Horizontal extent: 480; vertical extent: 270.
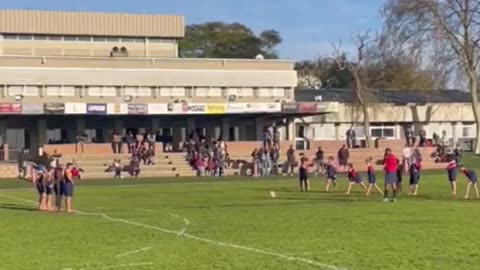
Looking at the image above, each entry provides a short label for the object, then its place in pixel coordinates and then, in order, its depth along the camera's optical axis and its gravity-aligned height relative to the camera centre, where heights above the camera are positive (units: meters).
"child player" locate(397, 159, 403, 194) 32.25 -1.02
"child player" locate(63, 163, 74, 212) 28.91 -1.20
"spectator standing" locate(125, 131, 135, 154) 58.31 +0.40
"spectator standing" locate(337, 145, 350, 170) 56.92 -0.64
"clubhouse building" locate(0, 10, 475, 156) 67.75 +4.44
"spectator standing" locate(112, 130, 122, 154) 59.61 +0.28
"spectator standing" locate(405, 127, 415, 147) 68.22 +0.82
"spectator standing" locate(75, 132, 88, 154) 58.66 +0.60
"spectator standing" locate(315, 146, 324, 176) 56.81 -0.96
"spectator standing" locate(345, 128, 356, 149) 70.79 +0.68
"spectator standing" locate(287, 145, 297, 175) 57.25 -0.88
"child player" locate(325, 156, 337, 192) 38.22 -1.09
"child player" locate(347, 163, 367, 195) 35.69 -1.17
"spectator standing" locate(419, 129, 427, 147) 70.62 +0.39
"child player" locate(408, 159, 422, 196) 33.97 -1.16
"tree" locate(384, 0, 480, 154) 71.00 +8.86
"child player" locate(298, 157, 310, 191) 38.62 -1.22
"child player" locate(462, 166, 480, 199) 32.28 -1.10
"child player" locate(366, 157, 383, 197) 34.16 -1.18
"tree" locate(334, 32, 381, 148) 79.31 +6.43
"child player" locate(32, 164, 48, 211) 29.53 -1.26
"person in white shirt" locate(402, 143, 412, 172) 50.91 -0.55
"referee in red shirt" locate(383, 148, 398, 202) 30.91 -0.84
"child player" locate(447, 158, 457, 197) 33.34 -0.97
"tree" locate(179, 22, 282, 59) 119.81 +13.80
